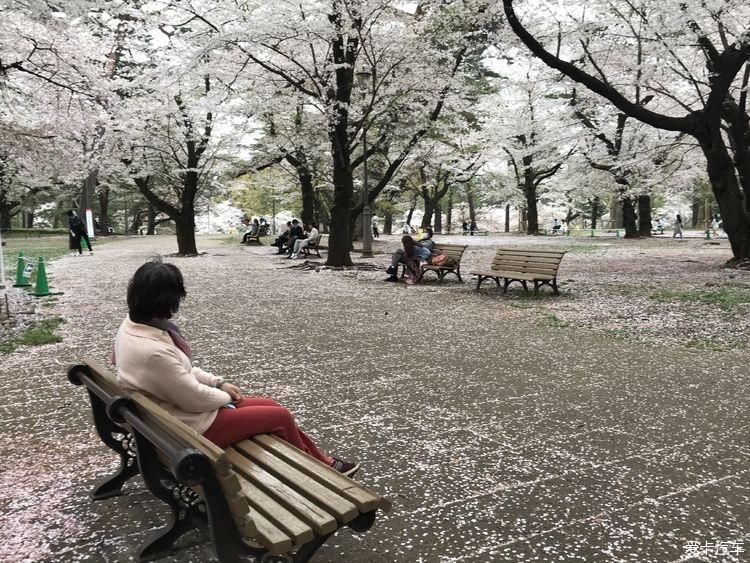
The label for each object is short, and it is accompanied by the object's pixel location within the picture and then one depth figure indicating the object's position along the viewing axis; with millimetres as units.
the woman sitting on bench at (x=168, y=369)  2385
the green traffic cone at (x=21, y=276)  11453
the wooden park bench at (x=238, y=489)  1791
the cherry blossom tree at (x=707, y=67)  11633
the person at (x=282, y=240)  21905
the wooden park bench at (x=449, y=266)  11773
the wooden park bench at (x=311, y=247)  18766
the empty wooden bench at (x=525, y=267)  9641
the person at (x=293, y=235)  19605
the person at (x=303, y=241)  18672
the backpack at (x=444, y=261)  11836
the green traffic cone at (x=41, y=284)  10344
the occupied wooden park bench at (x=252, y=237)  30234
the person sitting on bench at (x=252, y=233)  30312
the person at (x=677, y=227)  30641
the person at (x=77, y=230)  20703
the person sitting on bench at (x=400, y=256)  12102
